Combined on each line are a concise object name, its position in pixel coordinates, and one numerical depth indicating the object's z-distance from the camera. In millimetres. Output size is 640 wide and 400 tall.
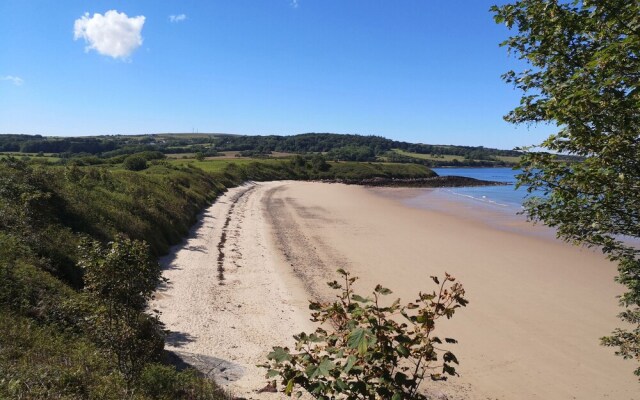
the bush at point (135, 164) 45781
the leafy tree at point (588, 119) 4145
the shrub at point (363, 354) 3129
